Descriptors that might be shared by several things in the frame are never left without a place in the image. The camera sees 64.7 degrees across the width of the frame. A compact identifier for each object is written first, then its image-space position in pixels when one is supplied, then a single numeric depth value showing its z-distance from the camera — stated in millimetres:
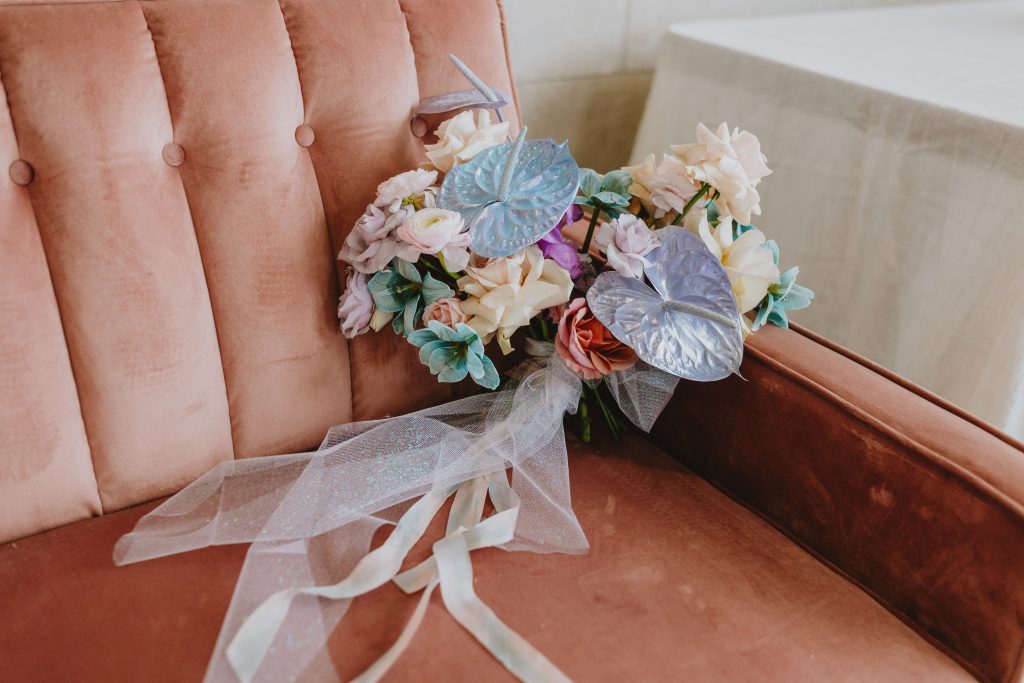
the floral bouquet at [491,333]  788
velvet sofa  715
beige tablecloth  1086
